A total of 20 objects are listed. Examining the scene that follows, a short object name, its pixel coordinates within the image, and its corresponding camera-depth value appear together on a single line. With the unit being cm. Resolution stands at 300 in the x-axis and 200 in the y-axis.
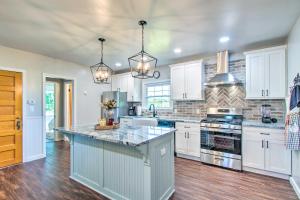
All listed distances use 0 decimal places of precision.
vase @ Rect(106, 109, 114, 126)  309
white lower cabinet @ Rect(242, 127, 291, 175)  309
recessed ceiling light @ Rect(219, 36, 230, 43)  328
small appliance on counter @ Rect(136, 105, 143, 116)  574
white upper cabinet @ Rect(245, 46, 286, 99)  337
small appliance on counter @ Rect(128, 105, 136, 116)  592
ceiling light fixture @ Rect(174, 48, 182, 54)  403
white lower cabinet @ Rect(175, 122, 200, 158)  407
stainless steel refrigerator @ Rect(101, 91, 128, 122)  569
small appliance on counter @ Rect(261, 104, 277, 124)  362
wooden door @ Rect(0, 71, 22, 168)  374
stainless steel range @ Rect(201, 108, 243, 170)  351
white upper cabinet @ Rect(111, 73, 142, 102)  578
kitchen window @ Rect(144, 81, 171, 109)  544
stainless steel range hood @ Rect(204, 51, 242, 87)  387
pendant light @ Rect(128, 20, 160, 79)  253
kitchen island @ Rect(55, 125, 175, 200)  211
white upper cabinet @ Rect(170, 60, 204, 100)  438
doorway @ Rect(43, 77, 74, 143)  634
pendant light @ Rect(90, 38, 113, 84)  320
